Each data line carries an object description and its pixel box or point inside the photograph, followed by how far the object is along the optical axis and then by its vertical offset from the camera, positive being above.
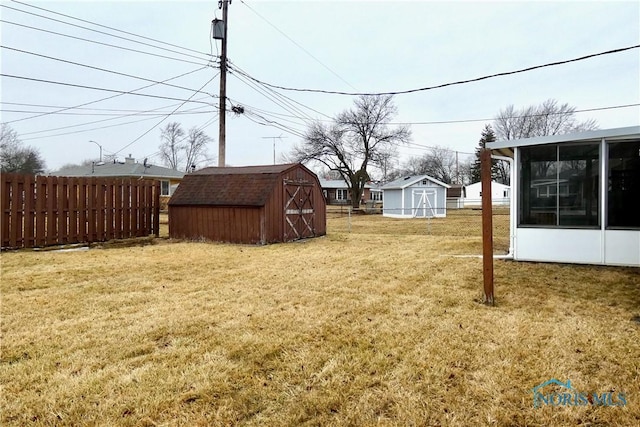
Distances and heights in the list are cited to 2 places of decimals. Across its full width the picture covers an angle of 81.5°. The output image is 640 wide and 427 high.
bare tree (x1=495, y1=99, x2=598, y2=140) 36.59 +9.72
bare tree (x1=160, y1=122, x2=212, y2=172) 49.03 +8.88
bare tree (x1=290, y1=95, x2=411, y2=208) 32.02 +6.58
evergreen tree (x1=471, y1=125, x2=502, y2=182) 48.17 +6.85
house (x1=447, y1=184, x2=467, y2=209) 43.56 +2.45
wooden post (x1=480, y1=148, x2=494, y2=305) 4.49 -0.18
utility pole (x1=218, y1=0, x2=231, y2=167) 13.85 +4.58
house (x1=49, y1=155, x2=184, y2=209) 26.39 +3.11
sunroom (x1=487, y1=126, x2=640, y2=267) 6.34 +0.29
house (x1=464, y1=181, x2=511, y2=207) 39.42 +2.34
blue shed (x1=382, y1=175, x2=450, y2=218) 26.38 +1.22
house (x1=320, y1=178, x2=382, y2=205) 48.67 +2.76
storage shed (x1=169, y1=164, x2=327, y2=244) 10.86 +0.24
